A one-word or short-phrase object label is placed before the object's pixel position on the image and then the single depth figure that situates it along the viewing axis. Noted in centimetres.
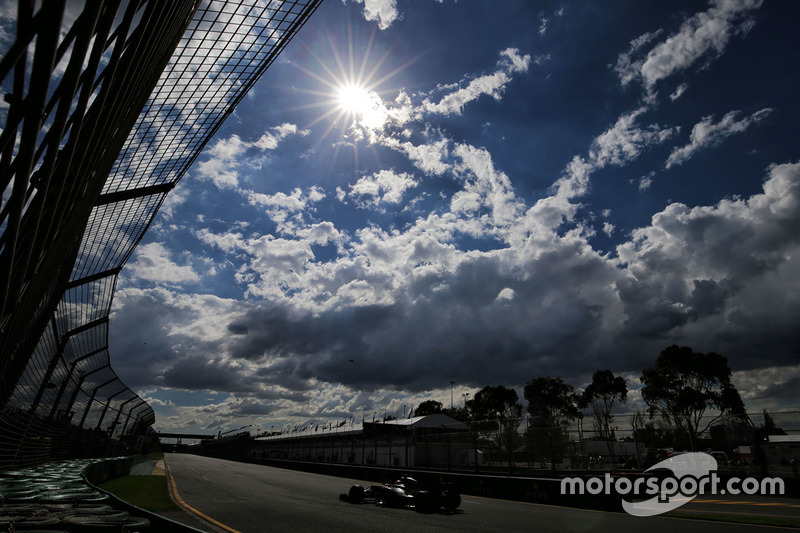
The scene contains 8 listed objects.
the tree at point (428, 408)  10625
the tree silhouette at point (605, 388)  6338
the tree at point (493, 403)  8094
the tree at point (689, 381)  4400
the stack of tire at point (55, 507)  473
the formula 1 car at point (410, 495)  1287
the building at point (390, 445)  2636
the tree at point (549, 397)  7100
